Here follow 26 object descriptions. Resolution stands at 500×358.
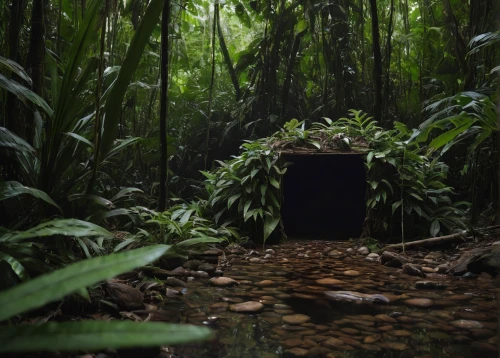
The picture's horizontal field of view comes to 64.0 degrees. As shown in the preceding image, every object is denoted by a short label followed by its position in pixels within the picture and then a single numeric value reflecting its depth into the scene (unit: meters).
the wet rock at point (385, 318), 1.33
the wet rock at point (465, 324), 1.24
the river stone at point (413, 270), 2.03
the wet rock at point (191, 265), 2.11
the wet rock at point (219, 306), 1.46
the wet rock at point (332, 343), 1.11
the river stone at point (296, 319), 1.32
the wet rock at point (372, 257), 2.47
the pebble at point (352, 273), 2.06
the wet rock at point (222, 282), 1.83
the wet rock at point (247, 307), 1.43
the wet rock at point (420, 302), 1.51
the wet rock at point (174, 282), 1.81
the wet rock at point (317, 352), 1.04
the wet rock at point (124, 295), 1.36
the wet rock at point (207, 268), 2.08
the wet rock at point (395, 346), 1.09
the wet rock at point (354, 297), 1.57
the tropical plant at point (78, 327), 0.39
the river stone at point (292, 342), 1.11
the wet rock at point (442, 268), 2.10
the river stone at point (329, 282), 1.84
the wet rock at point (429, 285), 1.78
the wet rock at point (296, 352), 1.04
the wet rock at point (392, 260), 2.29
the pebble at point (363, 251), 2.70
